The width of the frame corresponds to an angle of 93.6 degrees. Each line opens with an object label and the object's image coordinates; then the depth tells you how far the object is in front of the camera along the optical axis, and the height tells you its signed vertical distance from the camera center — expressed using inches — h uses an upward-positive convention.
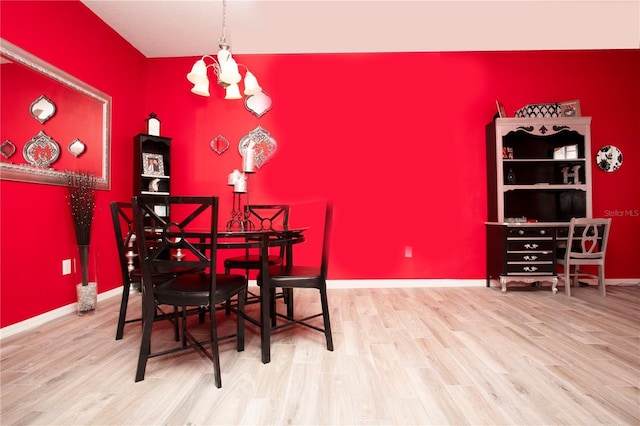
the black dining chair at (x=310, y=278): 73.2 -15.7
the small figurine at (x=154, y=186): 137.9 +13.5
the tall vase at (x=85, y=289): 104.4 -25.5
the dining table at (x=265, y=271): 66.1 -13.6
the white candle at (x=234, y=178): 83.7 +10.2
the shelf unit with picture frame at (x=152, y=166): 134.7 +22.7
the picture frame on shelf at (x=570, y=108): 140.5 +48.6
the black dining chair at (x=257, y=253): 92.0 -14.4
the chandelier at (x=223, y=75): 78.0 +37.4
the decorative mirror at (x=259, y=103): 149.1 +55.3
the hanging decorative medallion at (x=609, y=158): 147.6 +26.2
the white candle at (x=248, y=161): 79.2 +14.1
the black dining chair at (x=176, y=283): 59.0 -13.4
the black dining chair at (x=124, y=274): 76.5 -16.4
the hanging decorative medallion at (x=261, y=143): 148.6 +35.4
